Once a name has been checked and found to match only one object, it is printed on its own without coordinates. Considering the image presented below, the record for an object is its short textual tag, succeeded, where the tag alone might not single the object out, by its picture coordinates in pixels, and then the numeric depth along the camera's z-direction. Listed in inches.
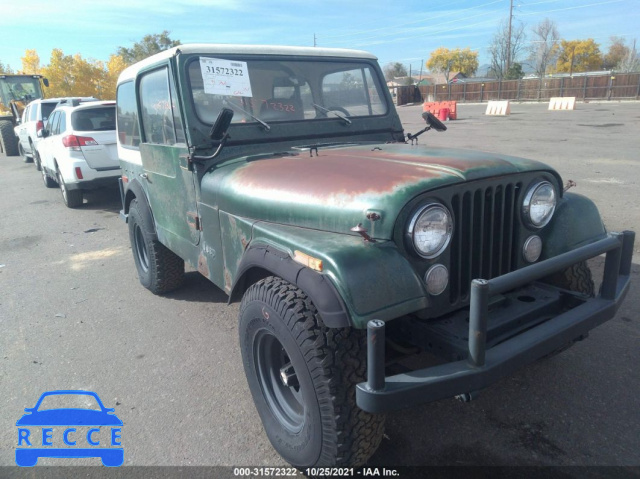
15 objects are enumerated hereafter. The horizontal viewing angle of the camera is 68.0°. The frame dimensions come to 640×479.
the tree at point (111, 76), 1104.8
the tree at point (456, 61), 3235.7
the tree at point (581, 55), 2659.9
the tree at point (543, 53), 2642.7
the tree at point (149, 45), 1649.6
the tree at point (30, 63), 1406.3
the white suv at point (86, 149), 308.5
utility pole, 2058.6
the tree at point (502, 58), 2327.8
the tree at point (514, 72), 2229.3
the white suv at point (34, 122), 473.4
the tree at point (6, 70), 1642.5
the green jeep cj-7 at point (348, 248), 73.4
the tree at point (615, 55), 2652.6
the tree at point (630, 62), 2257.9
